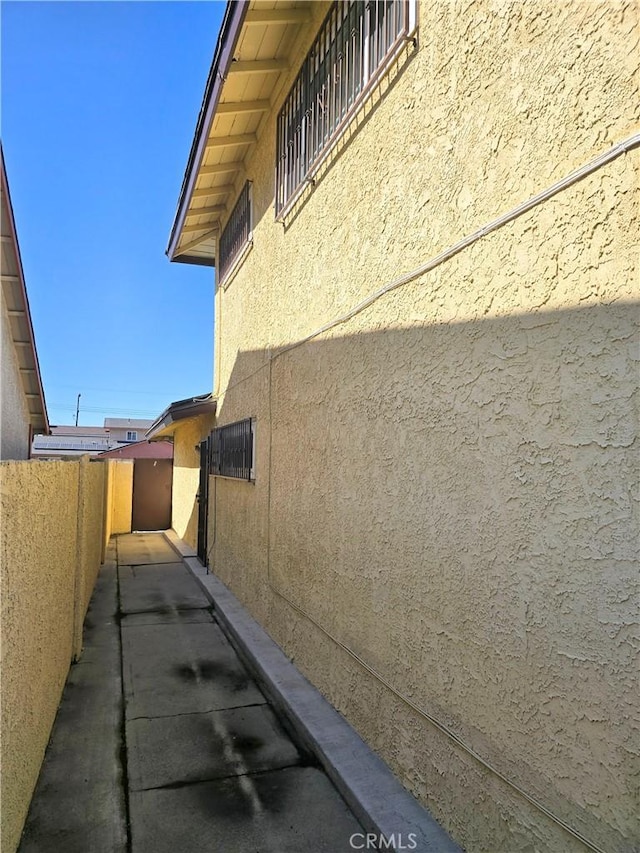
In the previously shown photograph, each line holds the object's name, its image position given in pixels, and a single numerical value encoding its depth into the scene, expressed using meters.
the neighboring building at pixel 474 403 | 2.08
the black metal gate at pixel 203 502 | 10.94
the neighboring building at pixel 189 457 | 10.60
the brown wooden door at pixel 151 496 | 17.84
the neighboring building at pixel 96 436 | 45.69
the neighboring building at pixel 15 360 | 7.22
